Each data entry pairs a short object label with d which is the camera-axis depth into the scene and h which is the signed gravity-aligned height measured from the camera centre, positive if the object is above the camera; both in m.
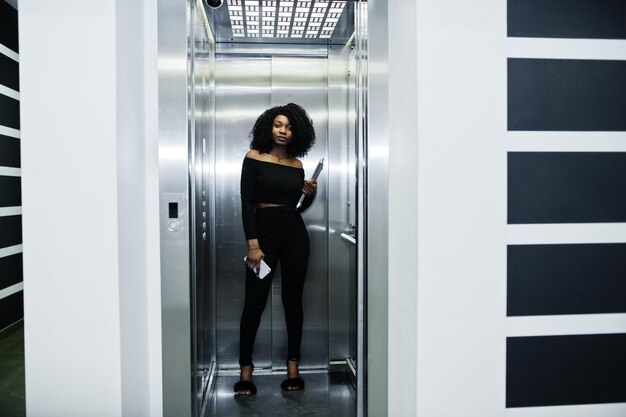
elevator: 2.72 +0.07
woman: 2.63 -0.20
